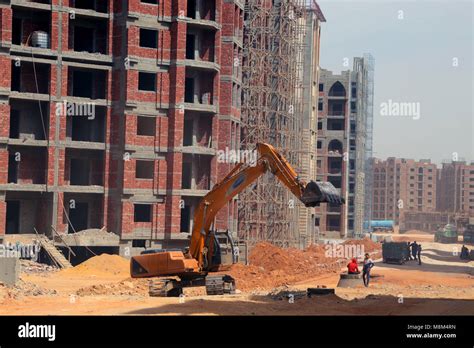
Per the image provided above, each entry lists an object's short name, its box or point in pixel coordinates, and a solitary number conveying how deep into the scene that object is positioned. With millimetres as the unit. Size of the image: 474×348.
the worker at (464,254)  79638
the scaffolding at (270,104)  64375
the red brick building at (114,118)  55531
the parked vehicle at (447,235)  126062
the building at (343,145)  111000
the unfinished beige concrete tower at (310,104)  87750
